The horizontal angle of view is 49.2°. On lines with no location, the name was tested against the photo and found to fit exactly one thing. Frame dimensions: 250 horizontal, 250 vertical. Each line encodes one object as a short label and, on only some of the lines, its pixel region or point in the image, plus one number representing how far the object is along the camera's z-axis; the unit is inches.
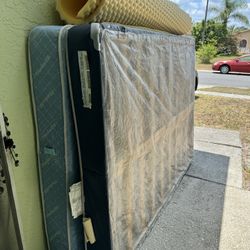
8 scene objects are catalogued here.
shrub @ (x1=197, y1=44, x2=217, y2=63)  856.9
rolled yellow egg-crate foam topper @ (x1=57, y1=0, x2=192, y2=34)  50.9
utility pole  977.0
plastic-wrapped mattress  48.3
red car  546.6
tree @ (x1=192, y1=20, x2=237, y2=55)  1040.8
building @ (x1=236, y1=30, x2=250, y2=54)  1253.7
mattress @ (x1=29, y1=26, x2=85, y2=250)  49.4
